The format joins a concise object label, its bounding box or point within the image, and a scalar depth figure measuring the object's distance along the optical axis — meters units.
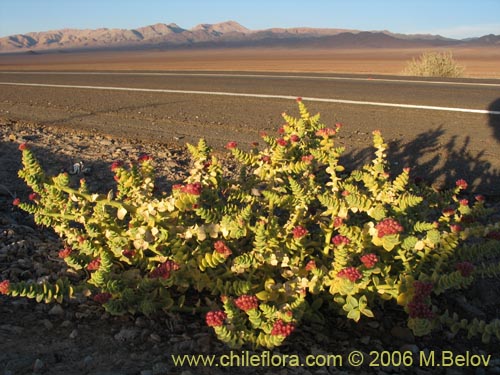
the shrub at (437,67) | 14.84
